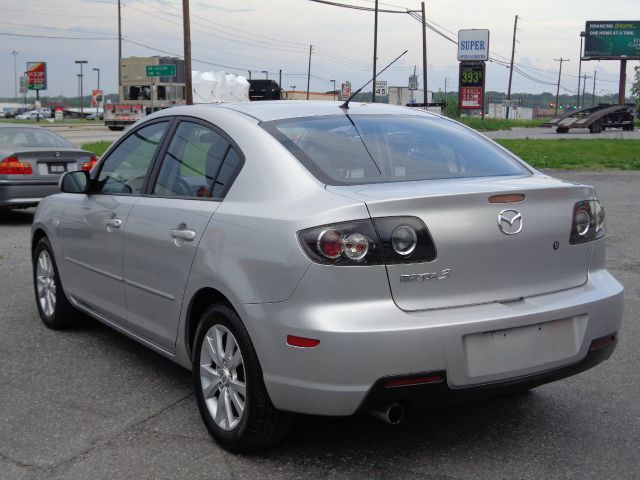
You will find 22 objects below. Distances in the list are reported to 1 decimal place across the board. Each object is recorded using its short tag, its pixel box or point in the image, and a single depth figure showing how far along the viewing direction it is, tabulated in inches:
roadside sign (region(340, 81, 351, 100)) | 1970.5
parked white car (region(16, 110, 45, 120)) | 3663.9
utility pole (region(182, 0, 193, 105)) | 1101.7
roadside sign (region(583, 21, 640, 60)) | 2760.8
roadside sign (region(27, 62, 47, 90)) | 4510.3
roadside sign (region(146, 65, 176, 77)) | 1402.6
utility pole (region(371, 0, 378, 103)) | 1947.1
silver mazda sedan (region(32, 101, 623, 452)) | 130.4
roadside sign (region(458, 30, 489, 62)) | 1930.4
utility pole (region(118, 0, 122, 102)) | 2658.5
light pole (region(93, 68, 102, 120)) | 4304.6
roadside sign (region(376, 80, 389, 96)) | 1672.0
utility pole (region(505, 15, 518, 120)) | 3294.3
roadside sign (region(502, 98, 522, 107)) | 4265.3
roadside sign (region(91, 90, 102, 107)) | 4710.9
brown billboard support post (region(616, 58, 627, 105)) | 2770.7
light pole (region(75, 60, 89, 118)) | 4565.0
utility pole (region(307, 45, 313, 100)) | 3922.5
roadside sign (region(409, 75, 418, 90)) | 1766.7
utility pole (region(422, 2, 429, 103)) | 2060.8
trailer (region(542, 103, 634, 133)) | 1780.3
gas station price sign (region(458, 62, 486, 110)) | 1932.8
